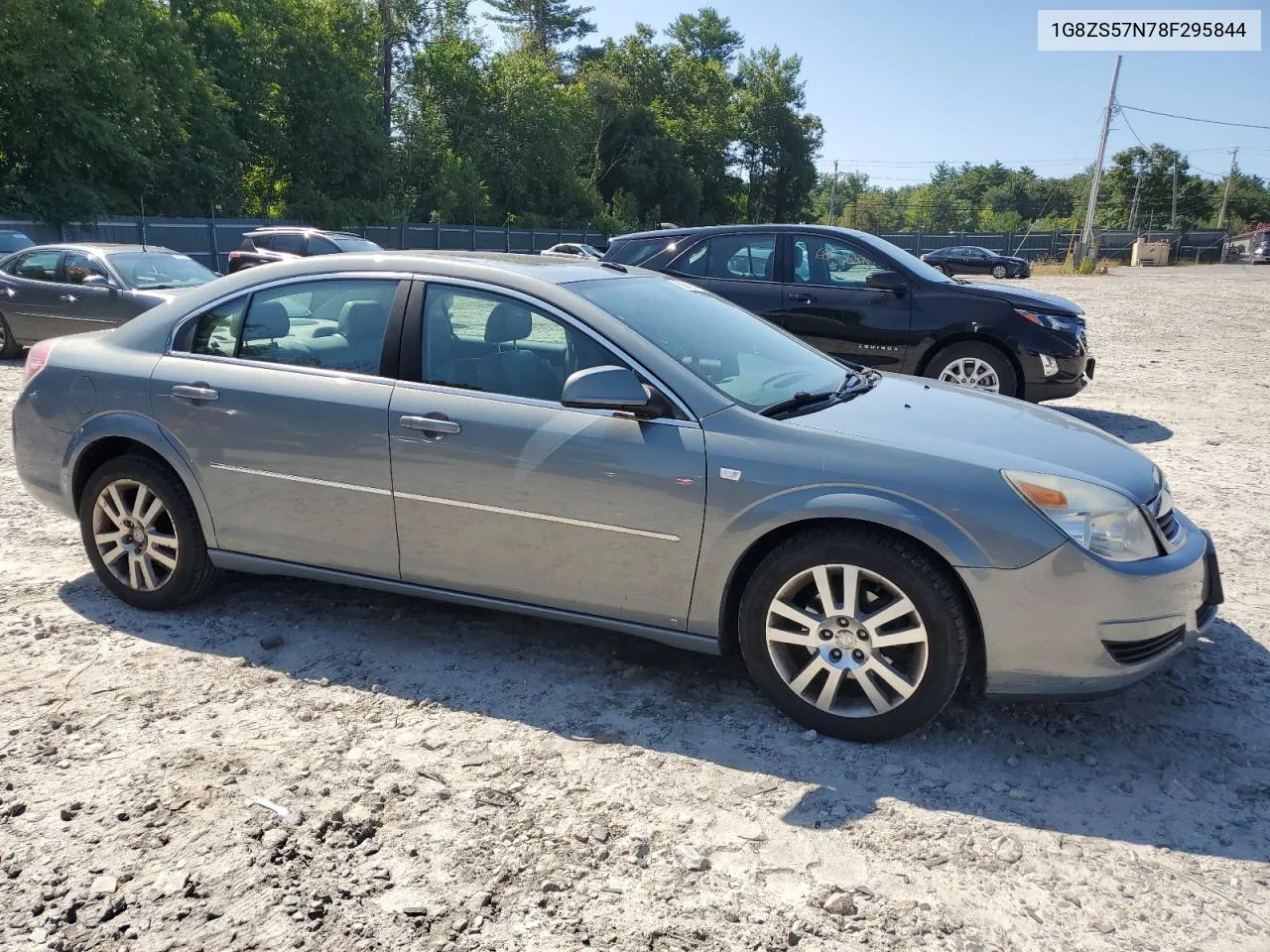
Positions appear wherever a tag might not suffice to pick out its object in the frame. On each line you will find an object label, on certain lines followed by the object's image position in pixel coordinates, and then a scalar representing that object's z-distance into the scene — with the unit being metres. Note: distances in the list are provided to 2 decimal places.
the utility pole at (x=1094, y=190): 51.19
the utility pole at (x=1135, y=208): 84.53
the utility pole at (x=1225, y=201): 88.69
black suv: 8.55
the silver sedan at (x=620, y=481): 3.22
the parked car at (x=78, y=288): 11.29
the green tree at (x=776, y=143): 71.81
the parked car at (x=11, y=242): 14.49
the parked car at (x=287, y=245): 19.39
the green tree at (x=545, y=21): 70.25
